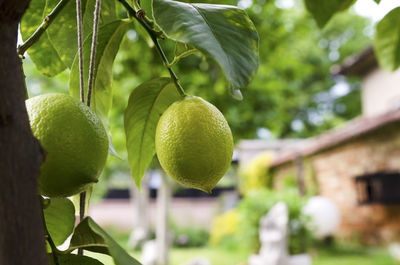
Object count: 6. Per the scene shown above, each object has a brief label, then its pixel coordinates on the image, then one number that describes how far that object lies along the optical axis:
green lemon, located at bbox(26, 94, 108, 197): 0.38
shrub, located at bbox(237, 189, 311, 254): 6.93
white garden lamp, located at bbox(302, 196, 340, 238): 7.79
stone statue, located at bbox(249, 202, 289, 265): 5.97
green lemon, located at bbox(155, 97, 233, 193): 0.44
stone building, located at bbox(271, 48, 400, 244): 6.67
